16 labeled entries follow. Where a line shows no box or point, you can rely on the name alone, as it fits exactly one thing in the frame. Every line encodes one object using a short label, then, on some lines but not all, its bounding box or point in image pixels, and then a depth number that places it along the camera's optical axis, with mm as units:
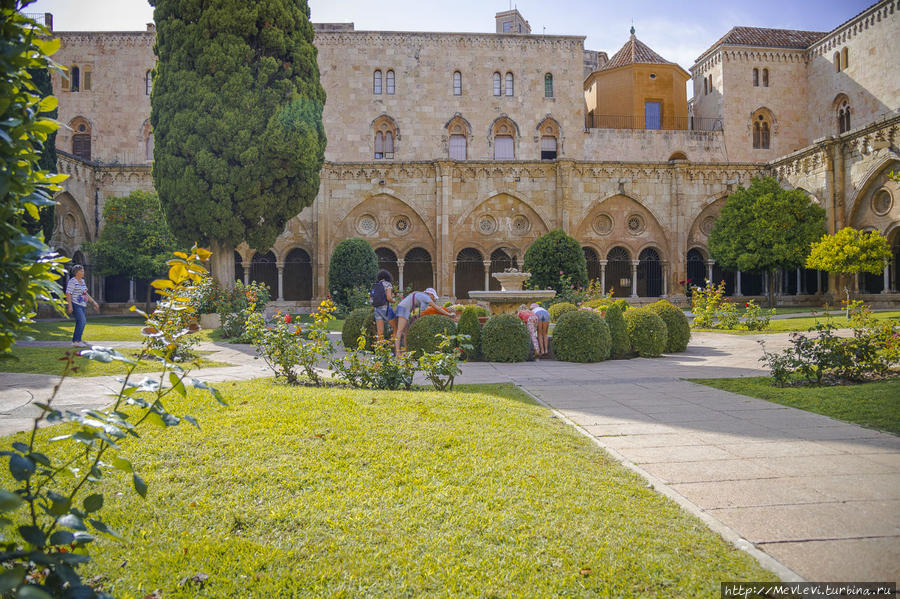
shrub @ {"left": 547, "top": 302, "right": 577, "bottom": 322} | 12289
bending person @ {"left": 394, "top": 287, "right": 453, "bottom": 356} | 8984
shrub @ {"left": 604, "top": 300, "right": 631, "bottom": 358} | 10250
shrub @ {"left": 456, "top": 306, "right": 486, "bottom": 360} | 9875
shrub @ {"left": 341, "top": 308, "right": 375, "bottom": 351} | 10547
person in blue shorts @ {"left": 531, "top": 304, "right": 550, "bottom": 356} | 10328
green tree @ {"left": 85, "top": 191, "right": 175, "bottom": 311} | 20531
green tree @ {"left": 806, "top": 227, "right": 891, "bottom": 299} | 18438
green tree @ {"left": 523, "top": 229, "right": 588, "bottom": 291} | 17500
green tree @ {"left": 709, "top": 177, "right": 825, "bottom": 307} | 21984
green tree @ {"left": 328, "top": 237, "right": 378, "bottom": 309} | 19688
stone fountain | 11602
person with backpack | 8727
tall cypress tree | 14336
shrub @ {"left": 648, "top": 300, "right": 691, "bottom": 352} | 11016
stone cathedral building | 23422
